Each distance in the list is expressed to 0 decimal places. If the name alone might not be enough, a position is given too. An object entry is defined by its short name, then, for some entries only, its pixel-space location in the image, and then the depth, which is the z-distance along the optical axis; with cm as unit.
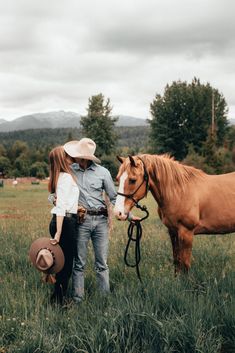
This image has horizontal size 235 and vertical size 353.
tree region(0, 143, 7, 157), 11422
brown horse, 538
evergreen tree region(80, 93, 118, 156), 6275
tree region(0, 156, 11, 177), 10256
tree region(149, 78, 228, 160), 4769
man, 508
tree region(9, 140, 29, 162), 11725
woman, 483
